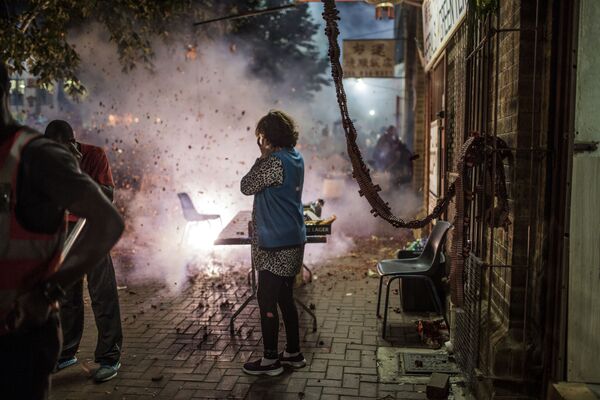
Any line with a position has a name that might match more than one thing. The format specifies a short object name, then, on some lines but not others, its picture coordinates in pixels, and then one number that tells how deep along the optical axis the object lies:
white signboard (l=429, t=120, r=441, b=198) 8.18
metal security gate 3.83
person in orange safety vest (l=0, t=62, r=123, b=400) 2.12
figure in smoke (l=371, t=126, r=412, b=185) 16.34
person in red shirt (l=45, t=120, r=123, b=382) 4.95
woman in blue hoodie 4.83
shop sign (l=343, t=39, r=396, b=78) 17.09
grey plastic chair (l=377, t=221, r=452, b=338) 6.14
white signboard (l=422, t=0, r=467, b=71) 6.08
